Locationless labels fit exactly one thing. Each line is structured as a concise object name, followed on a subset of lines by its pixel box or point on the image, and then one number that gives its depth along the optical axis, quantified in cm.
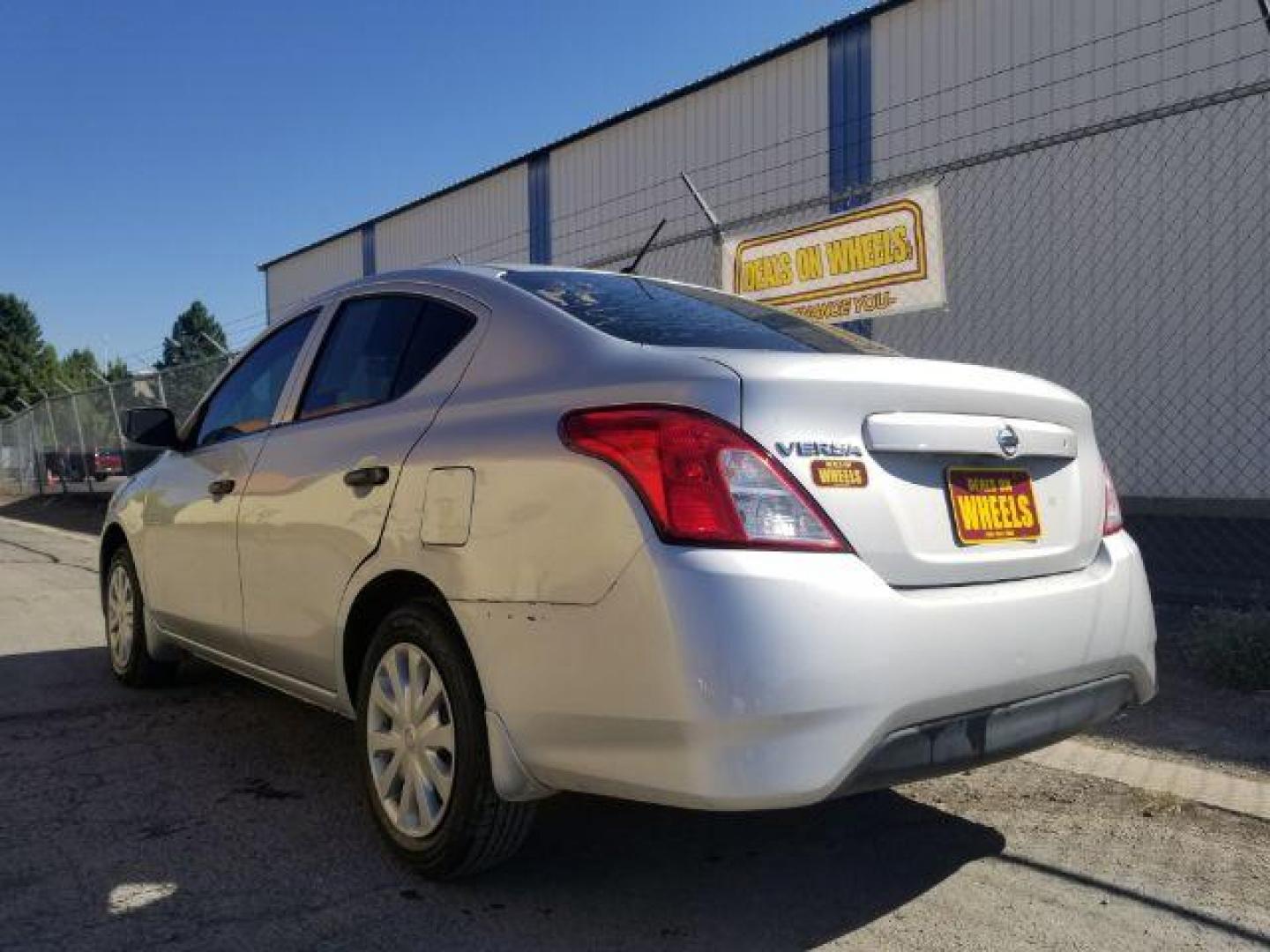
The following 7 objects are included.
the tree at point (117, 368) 10138
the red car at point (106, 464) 1767
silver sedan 226
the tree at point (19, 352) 7812
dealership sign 660
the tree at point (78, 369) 8919
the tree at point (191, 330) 10319
